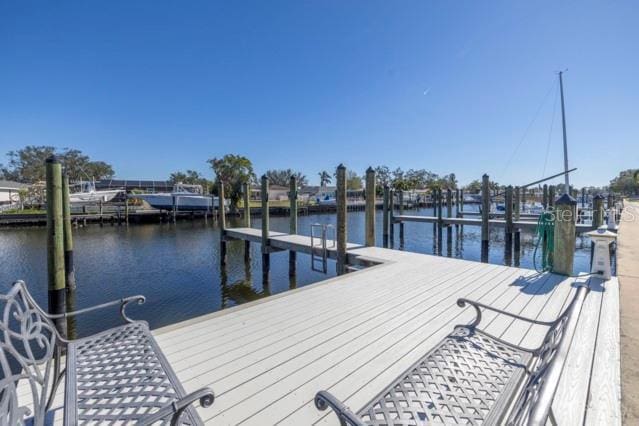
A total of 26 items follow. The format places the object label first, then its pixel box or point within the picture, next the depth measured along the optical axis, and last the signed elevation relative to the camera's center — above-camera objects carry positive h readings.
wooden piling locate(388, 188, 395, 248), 16.19 -0.52
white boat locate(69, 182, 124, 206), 31.20 +1.35
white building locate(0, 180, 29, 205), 35.87 +2.05
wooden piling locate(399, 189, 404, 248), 17.09 -2.08
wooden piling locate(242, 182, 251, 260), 12.43 +0.03
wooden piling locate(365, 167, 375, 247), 8.36 -0.12
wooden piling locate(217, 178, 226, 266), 12.32 -1.22
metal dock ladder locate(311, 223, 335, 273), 8.02 -1.21
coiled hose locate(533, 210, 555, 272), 5.49 -0.67
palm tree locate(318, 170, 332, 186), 90.50 +8.38
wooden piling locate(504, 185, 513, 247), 12.30 -0.55
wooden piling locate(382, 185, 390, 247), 13.78 -0.61
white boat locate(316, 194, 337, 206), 49.16 +0.80
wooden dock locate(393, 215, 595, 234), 11.72 -0.98
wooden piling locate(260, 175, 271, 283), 10.20 -1.23
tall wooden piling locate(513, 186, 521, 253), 12.66 -1.85
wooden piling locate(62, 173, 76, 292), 8.48 -1.13
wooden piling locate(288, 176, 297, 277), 11.34 +0.04
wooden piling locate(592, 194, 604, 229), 10.34 -0.31
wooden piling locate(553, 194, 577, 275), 4.83 -0.57
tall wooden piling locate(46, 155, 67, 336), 4.38 -0.51
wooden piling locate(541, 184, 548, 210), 20.31 +0.50
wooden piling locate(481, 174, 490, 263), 10.80 -0.40
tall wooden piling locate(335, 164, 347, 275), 7.36 -0.35
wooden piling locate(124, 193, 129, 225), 28.61 -0.93
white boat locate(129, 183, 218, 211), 33.59 +0.68
